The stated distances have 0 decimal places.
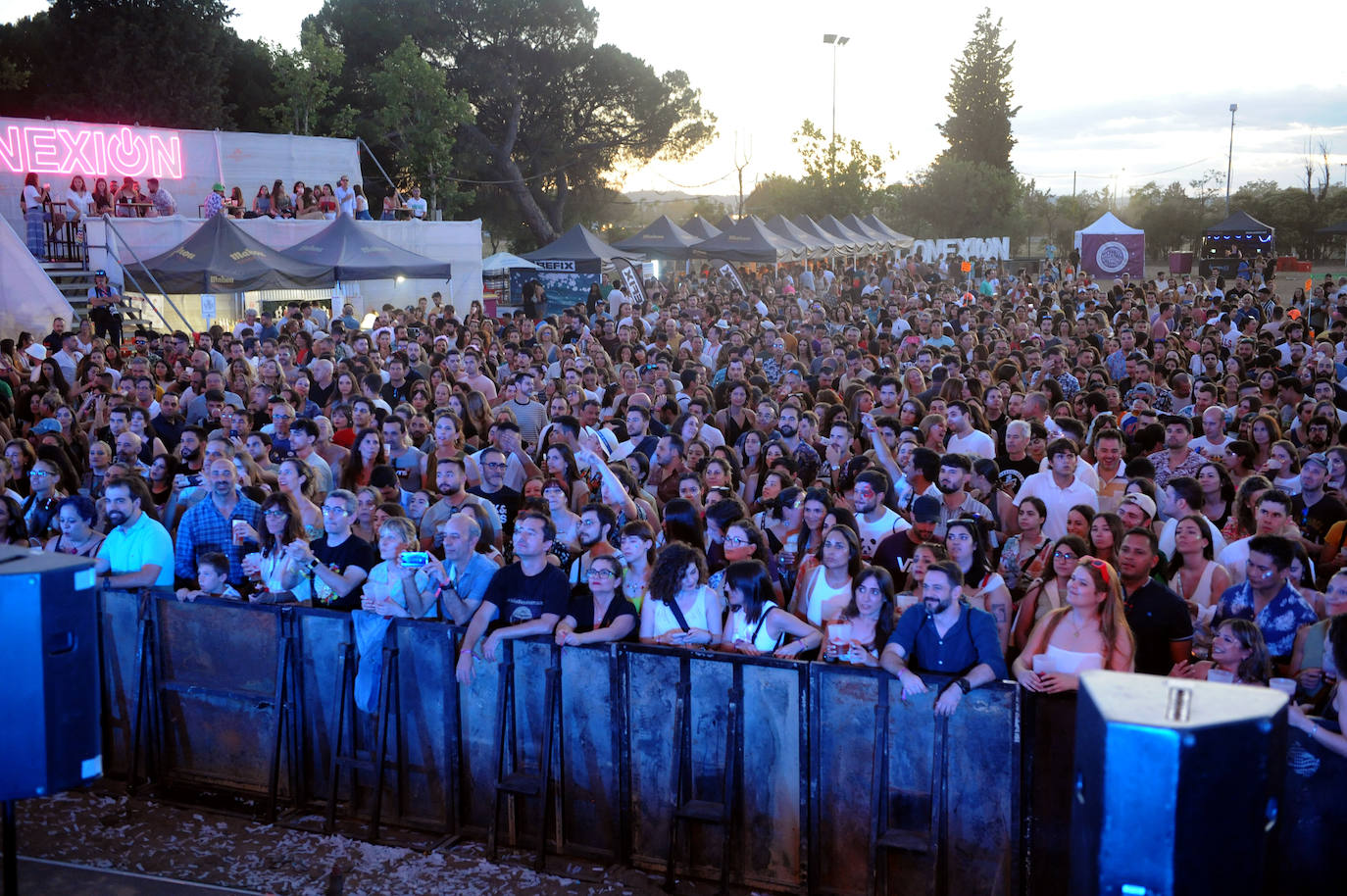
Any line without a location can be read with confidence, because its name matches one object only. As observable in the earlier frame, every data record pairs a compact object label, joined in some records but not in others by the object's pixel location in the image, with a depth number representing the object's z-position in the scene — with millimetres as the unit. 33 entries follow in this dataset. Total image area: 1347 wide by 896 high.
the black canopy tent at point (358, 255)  18953
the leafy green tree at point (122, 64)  34969
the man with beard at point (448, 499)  7344
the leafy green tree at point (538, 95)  45188
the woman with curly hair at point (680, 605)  5633
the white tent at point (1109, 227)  39856
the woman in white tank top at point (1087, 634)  5062
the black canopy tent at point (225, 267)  17094
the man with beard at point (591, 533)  6320
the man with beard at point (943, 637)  5008
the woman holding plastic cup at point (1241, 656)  4773
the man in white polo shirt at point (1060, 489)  7535
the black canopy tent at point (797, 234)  31531
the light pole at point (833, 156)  48388
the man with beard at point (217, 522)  6891
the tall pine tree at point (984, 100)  68000
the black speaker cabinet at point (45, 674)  3518
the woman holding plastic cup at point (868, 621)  5383
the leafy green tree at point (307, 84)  34562
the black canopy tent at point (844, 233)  36906
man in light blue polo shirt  6586
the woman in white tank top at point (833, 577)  5715
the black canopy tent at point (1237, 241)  36000
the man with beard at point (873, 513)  6805
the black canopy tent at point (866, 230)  39500
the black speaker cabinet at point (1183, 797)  2488
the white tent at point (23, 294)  18656
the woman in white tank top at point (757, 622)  5469
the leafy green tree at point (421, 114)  35750
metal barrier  4840
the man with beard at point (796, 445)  8766
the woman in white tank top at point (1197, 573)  6129
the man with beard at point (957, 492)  7238
